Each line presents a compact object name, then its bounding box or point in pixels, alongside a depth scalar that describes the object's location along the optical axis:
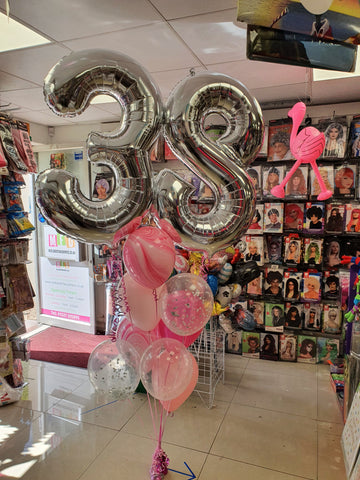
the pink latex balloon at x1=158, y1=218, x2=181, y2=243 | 1.14
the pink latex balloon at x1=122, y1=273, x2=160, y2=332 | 1.42
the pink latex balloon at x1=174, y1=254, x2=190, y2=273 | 1.75
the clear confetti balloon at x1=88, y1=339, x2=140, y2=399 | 1.51
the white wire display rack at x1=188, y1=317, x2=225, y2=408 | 2.71
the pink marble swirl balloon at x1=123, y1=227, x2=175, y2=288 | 1.18
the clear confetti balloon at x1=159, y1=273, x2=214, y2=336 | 1.41
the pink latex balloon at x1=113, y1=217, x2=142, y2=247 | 1.11
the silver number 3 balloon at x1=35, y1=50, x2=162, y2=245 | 0.99
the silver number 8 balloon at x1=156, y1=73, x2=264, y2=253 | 1.06
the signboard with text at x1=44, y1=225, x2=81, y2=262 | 4.35
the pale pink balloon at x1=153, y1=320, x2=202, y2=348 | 1.59
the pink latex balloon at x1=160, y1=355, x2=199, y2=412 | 1.51
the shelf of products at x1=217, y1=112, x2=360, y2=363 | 3.24
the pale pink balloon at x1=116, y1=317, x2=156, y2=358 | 1.56
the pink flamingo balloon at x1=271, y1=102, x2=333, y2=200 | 2.11
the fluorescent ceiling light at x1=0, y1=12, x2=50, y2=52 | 1.96
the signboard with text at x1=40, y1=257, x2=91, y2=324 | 4.41
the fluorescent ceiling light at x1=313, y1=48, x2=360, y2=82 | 2.54
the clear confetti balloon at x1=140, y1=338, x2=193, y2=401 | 1.42
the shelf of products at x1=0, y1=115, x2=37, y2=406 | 2.57
